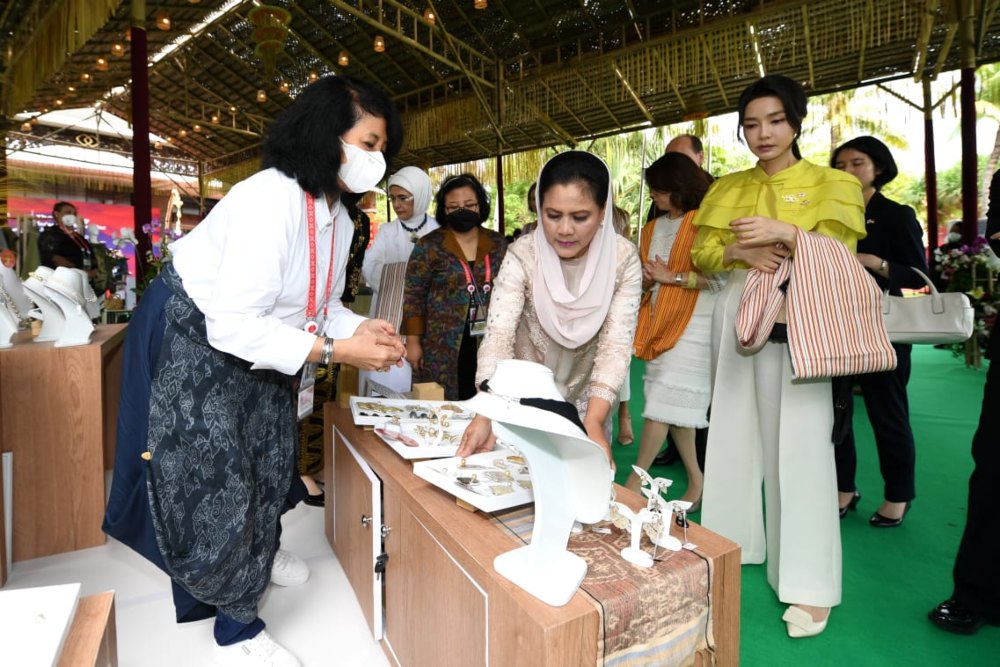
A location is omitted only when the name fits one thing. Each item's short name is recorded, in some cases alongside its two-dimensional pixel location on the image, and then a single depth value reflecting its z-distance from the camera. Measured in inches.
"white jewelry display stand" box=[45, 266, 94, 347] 81.2
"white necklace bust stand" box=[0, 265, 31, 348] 78.5
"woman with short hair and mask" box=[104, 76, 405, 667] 42.9
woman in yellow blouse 57.3
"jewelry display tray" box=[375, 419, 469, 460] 49.2
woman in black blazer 80.3
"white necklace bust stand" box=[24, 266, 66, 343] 82.3
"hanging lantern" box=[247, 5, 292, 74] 212.2
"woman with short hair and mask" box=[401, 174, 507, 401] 84.2
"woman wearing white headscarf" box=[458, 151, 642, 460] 49.4
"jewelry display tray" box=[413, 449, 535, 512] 37.5
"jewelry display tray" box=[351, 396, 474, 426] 60.0
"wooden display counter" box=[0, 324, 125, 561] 77.2
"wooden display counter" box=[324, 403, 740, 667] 27.7
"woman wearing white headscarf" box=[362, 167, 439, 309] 104.0
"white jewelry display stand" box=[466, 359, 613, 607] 29.2
